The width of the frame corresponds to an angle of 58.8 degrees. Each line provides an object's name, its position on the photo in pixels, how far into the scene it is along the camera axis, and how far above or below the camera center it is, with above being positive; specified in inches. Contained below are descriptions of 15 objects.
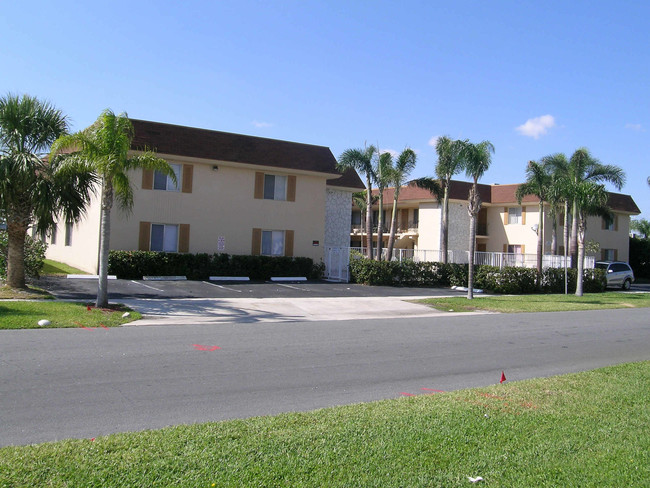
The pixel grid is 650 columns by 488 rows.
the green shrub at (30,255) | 759.7 -4.4
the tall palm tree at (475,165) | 922.1 +176.3
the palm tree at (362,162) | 1155.3 +202.5
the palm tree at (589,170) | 1278.3 +222.9
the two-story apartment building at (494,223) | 1658.5 +133.8
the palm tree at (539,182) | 1305.4 +199.2
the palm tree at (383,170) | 1179.9 +192.5
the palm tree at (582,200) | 1072.8 +132.6
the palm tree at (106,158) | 584.7 +100.0
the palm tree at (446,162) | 1226.6 +222.9
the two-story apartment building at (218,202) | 968.9 +103.5
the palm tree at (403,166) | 1195.3 +204.4
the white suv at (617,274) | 1301.7 -6.0
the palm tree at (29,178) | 621.9 +82.0
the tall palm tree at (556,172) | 1284.4 +222.1
